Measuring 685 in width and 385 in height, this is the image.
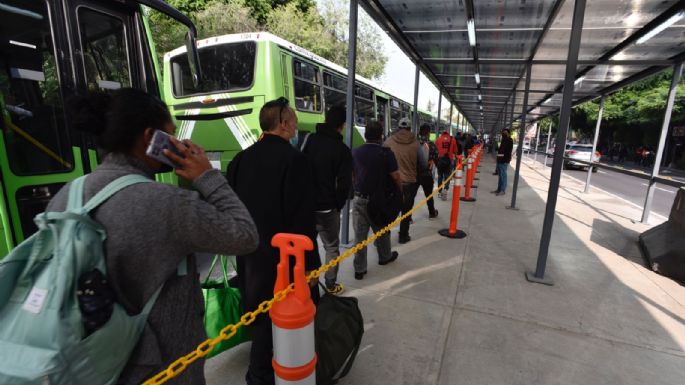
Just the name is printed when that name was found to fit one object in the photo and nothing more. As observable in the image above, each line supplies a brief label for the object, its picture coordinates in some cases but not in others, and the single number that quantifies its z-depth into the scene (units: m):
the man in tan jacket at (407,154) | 5.01
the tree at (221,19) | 19.08
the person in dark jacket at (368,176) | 3.92
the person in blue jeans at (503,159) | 9.35
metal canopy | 4.48
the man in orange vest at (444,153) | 9.27
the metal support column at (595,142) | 9.63
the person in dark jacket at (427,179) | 6.71
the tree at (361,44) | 26.23
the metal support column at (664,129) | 6.07
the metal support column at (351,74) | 4.55
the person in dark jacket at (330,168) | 3.13
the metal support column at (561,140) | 3.60
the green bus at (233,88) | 6.78
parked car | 19.65
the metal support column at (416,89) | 7.86
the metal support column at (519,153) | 7.64
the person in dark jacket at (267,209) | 1.97
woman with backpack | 1.07
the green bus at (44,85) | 2.79
